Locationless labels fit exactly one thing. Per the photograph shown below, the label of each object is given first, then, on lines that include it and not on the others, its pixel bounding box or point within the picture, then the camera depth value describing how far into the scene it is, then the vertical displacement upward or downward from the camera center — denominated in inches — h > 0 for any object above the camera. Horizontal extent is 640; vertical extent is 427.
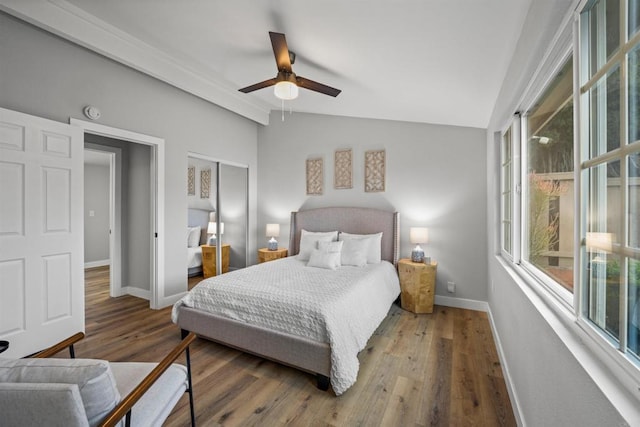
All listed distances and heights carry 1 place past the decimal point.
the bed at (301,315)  79.0 -34.5
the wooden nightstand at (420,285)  135.4 -36.2
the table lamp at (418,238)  142.3 -13.3
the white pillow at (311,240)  154.3 -15.9
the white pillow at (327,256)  133.3 -21.6
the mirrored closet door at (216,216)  164.2 -2.7
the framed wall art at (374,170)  162.1 +25.0
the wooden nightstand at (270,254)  178.9 -27.5
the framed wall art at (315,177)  181.5 +23.8
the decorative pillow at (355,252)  138.5 -20.5
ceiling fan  90.5 +48.4
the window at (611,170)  30.7 +5.7
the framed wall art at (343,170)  171.6 +27.0
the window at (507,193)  98.0 +7.7
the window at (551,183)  53.4 +7.2
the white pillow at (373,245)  144.9 -17.5
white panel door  89.5 -7.3
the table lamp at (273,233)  184.9 -14.3
